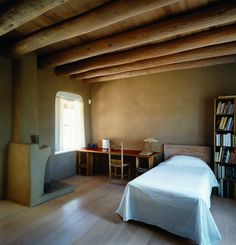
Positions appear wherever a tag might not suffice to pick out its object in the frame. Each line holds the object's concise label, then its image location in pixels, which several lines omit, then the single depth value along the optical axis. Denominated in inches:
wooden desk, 180.1
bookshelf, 137.6
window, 179.5
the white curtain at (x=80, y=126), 203.0
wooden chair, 166.2
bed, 82.7
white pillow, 141.9
